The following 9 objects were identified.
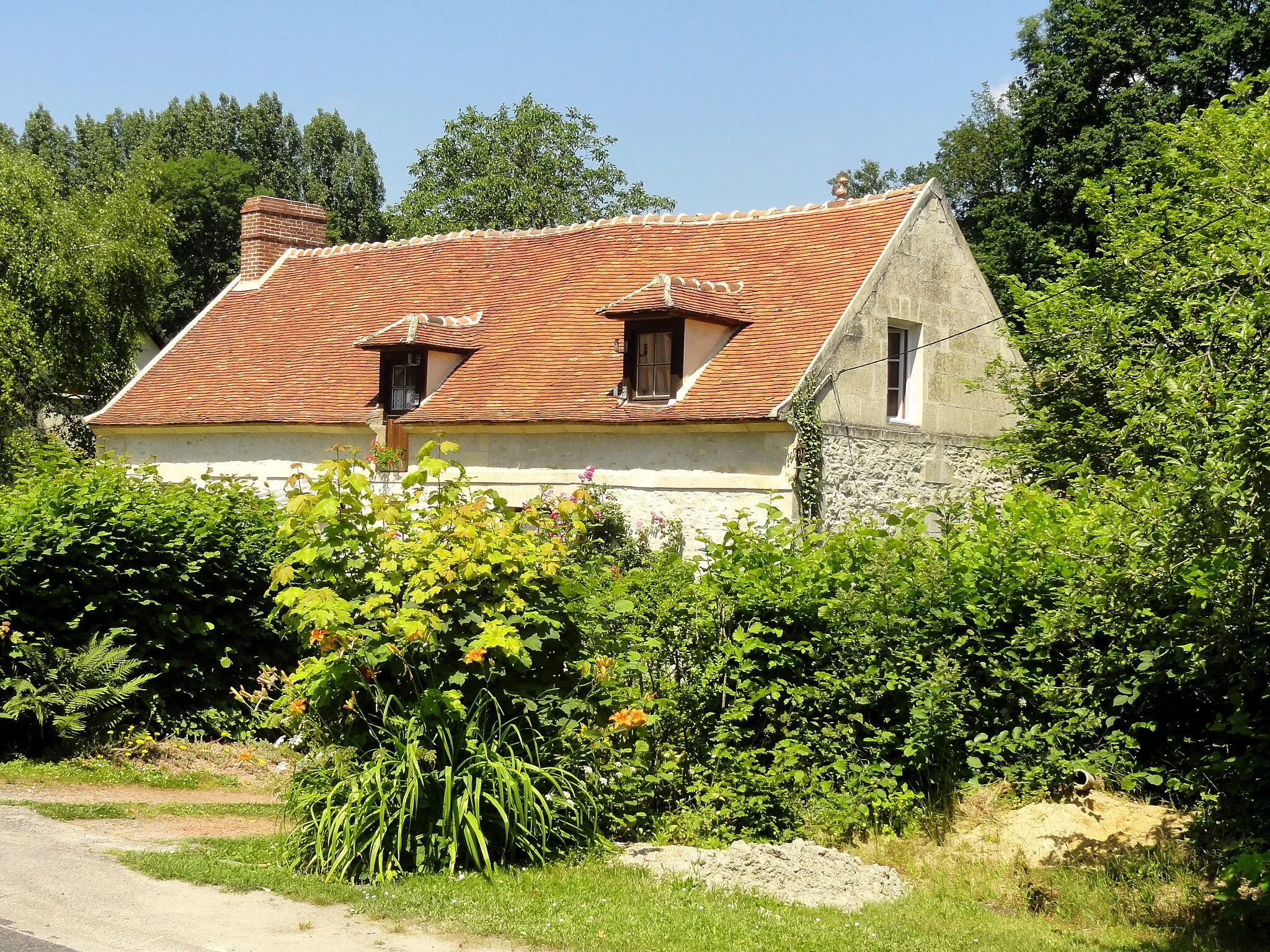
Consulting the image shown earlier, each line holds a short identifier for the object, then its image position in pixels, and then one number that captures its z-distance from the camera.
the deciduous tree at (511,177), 43.28
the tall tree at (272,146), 57.53
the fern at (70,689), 10.77
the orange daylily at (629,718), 8.30
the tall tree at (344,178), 57.50
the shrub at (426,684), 7.83
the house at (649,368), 17.17
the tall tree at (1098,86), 28.38
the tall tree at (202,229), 49.91
